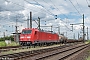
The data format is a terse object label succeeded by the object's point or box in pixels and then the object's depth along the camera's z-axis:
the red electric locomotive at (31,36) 35.63
